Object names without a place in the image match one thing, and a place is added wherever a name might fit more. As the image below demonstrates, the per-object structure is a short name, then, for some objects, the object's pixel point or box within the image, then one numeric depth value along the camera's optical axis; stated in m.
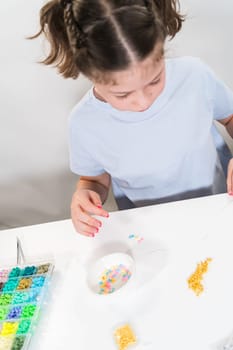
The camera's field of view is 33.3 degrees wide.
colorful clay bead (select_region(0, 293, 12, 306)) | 0.67
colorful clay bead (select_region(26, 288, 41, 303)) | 0.66
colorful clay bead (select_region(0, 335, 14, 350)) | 0.60
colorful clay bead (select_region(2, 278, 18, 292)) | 0.70
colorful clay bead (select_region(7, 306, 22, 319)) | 0.64
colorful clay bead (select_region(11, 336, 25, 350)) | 0.59
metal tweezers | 0.77
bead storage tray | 0.61
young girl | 0.54
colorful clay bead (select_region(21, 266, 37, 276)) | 0.72
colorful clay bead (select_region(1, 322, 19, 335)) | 0.62
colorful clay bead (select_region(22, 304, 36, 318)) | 0.64
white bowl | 0.66
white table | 0.56
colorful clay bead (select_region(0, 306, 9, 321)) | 0.64
